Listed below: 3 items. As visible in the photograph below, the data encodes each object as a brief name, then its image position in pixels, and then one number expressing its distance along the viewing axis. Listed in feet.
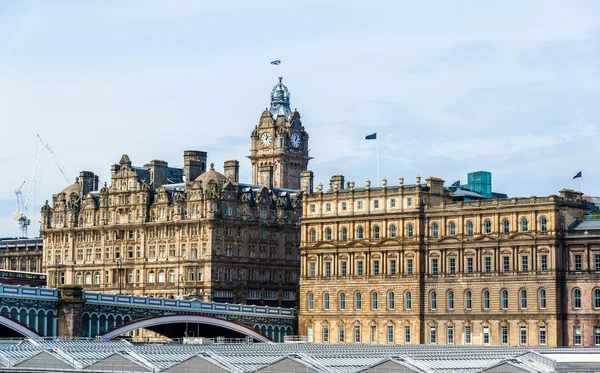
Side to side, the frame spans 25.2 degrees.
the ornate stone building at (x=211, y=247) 632.38
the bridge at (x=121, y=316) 475.93
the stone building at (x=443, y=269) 518.37
